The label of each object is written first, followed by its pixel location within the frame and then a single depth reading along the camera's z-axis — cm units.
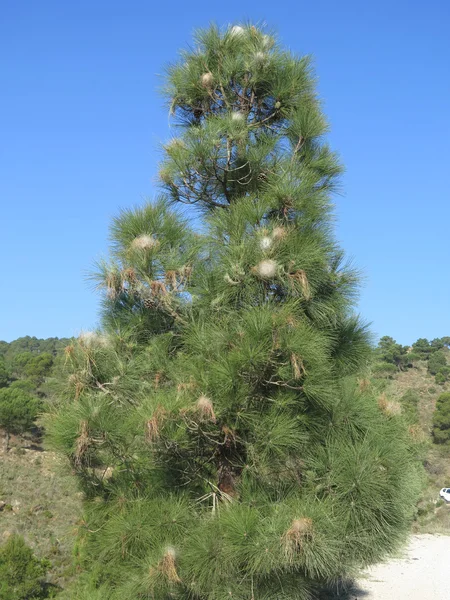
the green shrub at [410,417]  611
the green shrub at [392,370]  3600
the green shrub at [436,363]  4284
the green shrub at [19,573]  708
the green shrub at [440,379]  3922
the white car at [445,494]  2192
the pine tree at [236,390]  411
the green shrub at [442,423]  2894
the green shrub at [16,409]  2511
